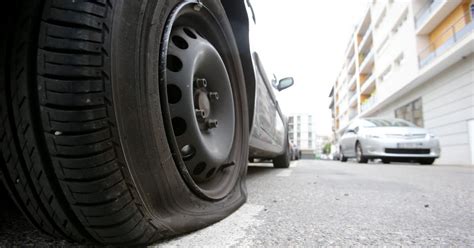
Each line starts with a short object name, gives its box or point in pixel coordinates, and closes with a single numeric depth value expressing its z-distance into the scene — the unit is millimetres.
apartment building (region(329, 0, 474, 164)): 12242
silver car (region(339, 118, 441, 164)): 7504
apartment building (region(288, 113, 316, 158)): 79875
